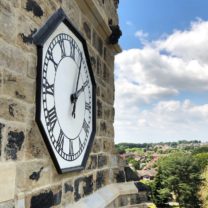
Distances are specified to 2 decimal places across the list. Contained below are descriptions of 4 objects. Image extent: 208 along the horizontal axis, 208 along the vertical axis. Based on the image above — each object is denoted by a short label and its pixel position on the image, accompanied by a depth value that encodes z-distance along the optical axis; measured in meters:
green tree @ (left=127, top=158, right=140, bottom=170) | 76.30
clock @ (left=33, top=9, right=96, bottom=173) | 2.29
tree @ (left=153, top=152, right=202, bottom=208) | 39.28
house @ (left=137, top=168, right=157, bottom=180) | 60.03
